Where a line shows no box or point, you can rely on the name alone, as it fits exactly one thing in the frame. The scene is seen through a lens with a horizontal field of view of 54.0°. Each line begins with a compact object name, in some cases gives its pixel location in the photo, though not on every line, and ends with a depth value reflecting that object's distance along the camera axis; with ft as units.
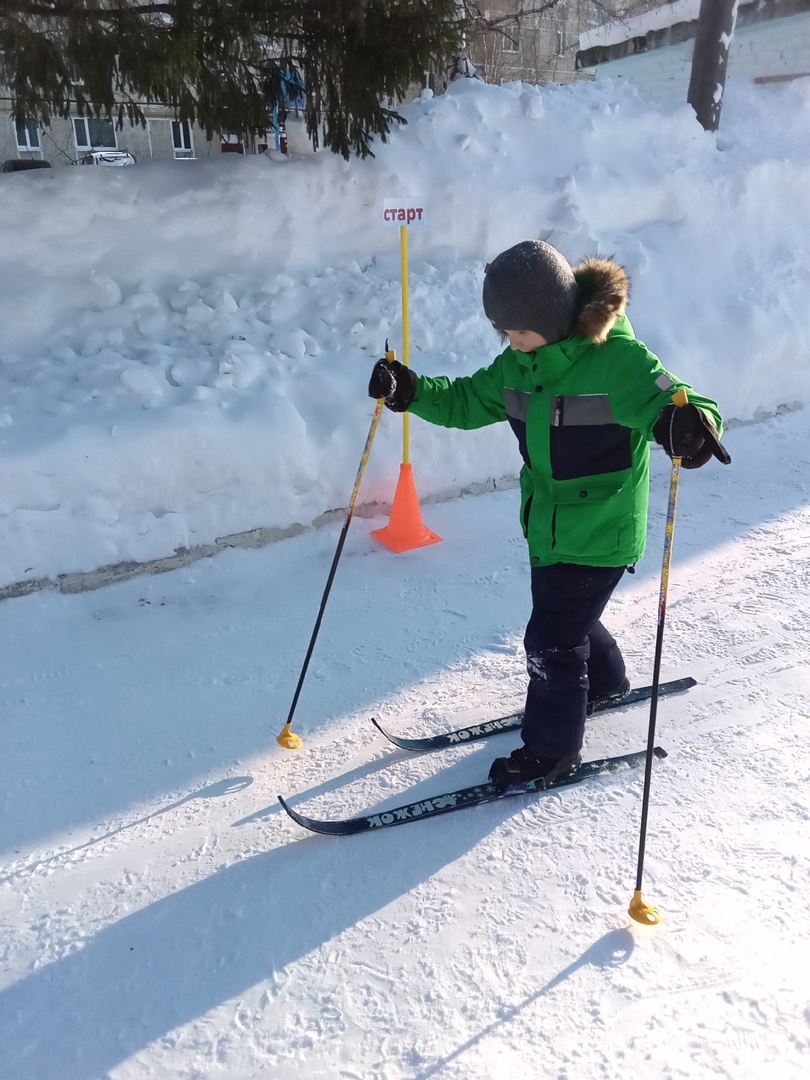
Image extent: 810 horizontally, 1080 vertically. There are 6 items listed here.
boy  7.61
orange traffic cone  14.43
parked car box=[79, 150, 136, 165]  72.87
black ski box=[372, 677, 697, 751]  9.70
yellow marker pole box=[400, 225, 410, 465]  14.01
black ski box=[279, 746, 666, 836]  8.33
